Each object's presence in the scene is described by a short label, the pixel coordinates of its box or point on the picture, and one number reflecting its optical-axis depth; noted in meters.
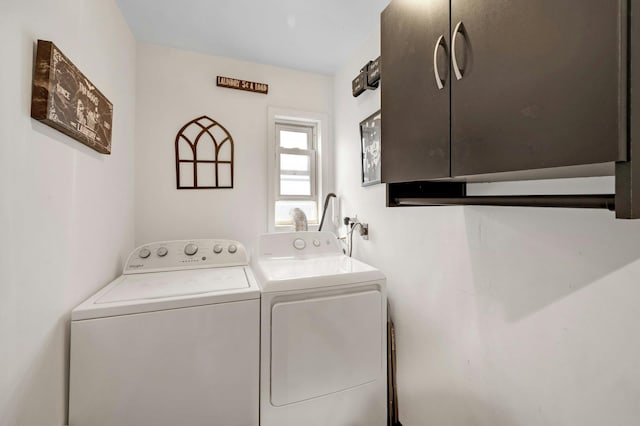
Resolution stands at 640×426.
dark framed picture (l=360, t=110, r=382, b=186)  1.77
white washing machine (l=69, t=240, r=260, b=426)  1.05
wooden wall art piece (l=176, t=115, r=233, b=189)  2.07
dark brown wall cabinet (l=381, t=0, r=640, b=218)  0.44
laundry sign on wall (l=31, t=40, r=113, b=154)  0.85
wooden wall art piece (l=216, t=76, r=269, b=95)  2.15
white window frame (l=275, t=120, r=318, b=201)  2.38
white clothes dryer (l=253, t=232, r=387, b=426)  1.28
